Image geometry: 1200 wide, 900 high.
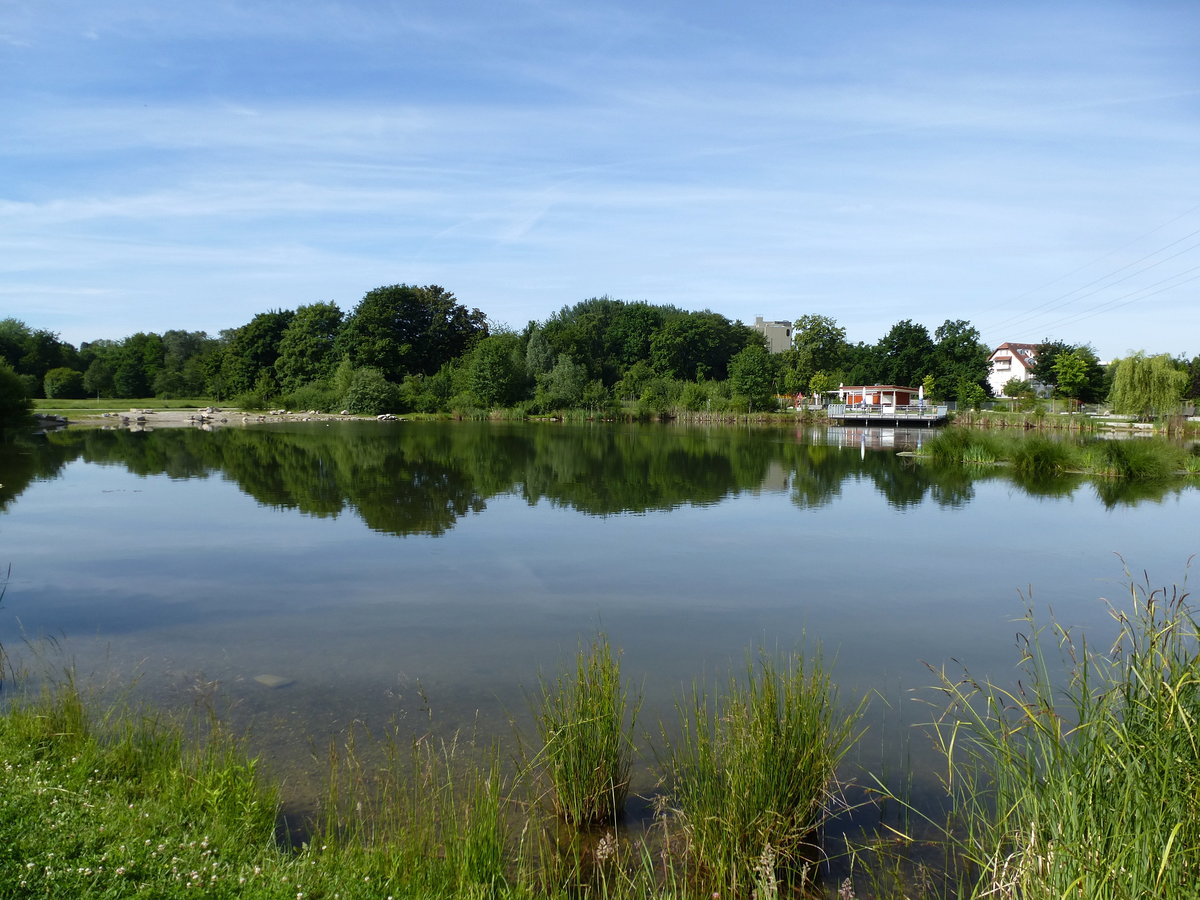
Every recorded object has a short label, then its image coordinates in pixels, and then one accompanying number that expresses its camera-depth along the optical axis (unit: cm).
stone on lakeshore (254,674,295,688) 629
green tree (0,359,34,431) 3412
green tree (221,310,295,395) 6706
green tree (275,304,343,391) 6431
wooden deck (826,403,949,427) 5184
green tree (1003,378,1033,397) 6162
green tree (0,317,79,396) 7050
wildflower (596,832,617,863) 353
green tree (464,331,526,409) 5647
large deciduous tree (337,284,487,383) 6278
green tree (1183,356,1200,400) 5485
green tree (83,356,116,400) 7325
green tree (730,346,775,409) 5731
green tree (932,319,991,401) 6075
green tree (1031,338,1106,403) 5684
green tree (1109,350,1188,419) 3872
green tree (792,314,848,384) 6475
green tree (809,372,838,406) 6297
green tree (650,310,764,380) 6506
